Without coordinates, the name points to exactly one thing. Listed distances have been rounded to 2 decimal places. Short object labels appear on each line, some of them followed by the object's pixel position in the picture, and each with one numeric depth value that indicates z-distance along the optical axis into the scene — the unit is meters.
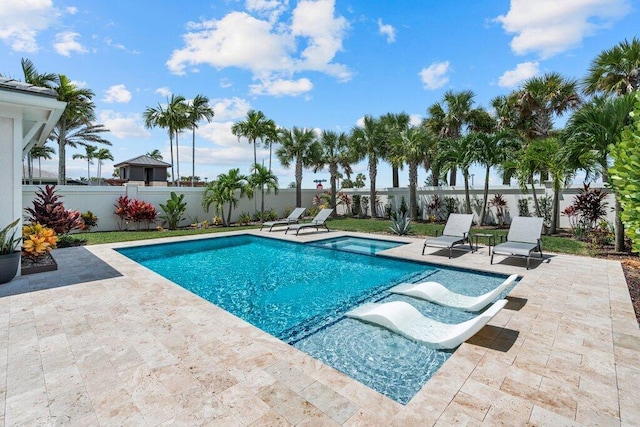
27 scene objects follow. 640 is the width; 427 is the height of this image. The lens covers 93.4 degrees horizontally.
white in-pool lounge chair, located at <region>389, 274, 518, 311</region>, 5.32
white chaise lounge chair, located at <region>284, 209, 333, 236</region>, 15.27
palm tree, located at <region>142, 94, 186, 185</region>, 24.56
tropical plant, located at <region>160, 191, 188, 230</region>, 16.45
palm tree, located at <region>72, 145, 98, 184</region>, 56.92
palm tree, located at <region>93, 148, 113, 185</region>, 59.10
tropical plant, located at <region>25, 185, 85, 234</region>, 10.41
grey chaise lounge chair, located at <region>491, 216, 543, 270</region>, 7.96
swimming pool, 3.91
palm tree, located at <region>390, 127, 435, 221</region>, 18.12
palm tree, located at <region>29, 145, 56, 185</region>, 37.33
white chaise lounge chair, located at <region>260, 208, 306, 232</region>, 15.69
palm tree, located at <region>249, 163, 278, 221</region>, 18.69
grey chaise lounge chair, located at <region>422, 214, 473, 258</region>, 9.39
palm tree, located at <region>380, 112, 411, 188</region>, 20.82
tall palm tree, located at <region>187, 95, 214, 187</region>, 25.55
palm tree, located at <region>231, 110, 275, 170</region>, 20.95
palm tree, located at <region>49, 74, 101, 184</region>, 20.23
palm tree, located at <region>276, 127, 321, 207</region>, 21.78
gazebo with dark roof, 29.51
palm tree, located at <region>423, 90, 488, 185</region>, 20.33
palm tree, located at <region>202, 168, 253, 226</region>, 17.69
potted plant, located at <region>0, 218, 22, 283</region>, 6.37
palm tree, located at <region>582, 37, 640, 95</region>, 12.84
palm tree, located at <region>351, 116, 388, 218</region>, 20.85
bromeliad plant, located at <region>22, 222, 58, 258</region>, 7.43
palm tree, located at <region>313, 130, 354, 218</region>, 22.95
